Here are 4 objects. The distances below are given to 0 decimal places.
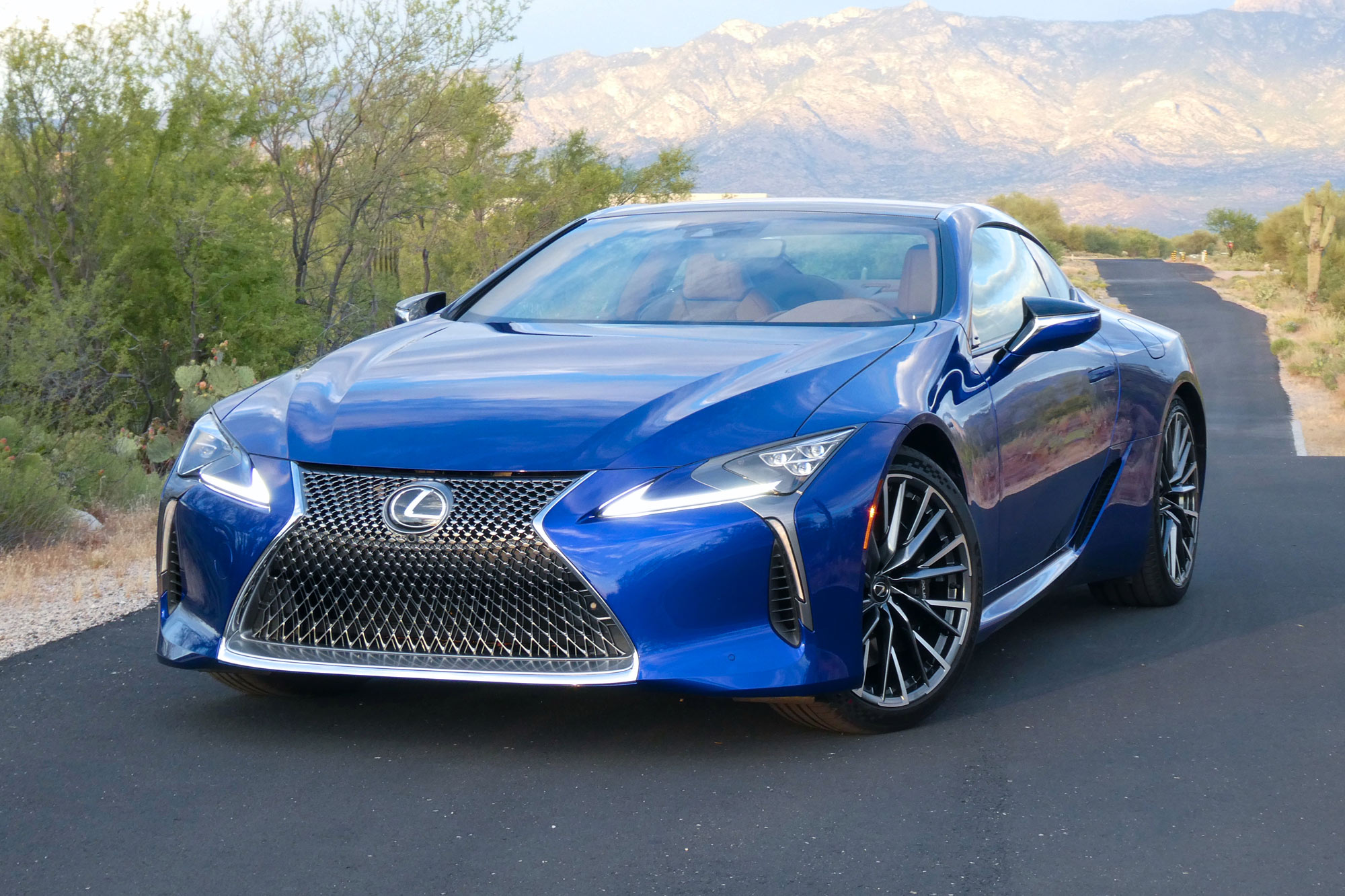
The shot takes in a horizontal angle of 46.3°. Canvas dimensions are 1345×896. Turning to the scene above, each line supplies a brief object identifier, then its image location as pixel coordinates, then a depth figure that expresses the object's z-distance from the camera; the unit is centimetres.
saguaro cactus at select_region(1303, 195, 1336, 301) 4834
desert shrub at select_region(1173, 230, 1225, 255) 12288
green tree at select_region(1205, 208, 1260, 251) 11150
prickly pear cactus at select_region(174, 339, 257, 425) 1056
